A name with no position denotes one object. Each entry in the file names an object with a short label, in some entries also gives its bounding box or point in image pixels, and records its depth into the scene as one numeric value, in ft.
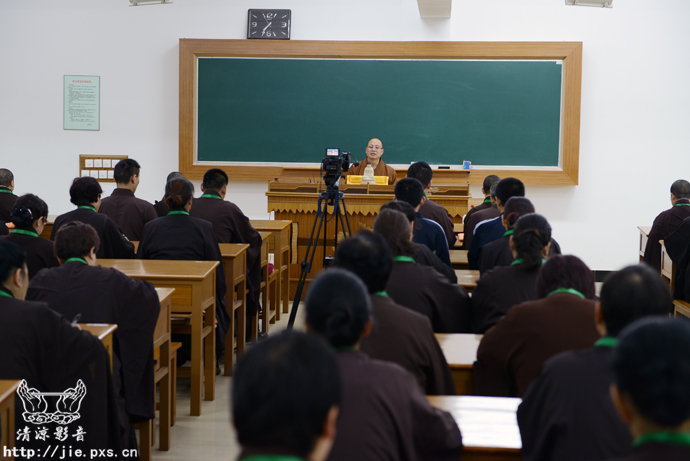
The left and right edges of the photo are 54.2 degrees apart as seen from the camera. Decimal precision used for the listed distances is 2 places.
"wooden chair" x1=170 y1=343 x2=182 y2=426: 10.59
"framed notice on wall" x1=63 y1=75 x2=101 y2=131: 25.36
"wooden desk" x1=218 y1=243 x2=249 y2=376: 13.37
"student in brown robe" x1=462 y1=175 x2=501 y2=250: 15.10
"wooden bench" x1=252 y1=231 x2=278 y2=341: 16.08
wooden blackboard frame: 23.75
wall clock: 24.48
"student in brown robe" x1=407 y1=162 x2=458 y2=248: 15.52
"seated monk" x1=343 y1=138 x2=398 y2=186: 22.85
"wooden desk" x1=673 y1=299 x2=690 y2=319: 14.14
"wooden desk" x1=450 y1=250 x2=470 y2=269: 14.52
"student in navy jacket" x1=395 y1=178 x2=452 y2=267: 12.94
